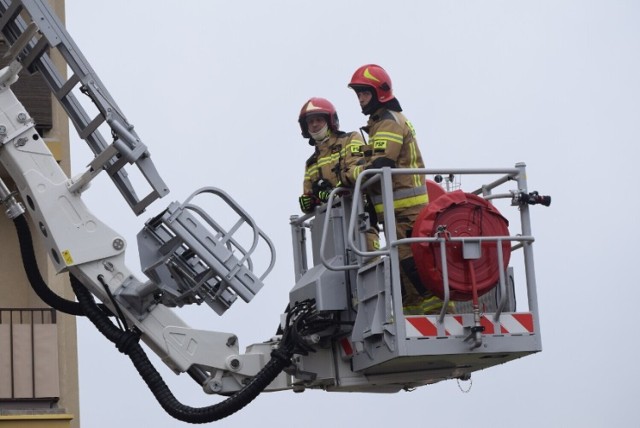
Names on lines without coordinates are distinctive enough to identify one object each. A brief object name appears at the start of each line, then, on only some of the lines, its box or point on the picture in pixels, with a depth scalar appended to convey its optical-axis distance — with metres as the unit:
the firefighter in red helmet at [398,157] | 12.80
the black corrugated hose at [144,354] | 13.27
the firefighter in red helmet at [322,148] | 13.89
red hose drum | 12.39
